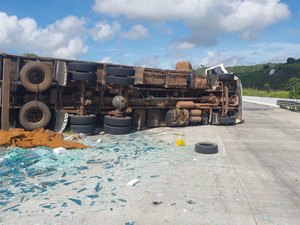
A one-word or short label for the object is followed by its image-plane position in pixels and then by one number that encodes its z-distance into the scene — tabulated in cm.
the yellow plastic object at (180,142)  707
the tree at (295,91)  2657
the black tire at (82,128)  777
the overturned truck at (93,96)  742
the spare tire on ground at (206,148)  617
